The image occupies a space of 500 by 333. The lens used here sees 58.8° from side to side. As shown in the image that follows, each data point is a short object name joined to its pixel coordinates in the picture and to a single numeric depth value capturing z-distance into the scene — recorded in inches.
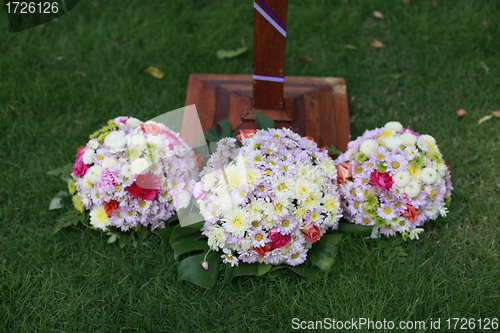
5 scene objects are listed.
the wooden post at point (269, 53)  81.9
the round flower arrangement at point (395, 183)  77.0
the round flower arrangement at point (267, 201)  71.7
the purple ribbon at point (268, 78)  91.0
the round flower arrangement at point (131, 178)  76.4
